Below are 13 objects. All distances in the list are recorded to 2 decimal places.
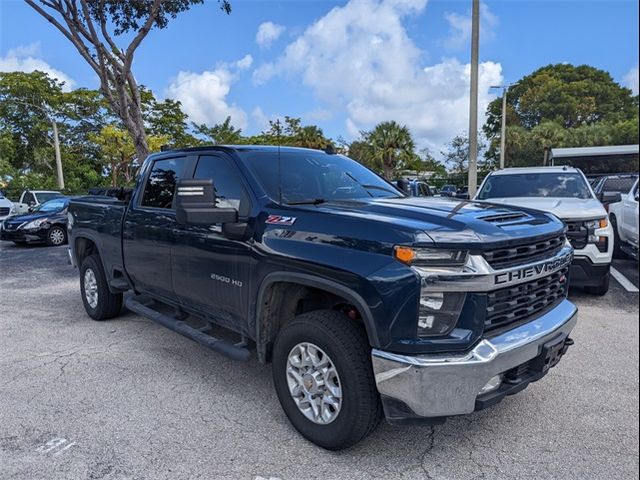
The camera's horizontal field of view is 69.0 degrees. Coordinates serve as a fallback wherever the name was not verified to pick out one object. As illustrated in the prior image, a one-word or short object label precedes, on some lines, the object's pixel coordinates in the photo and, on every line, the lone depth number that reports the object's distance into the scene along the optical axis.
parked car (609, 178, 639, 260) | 7.74
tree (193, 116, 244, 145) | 32.12
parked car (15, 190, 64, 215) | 18.81
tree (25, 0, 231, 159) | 10.23
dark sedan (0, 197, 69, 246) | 12.78
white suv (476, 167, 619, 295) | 5.61
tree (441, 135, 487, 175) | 34.06
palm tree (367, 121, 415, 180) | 34.12
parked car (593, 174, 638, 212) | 9.20
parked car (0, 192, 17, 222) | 16.09
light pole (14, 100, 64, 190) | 25.76
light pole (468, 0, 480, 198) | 9.42
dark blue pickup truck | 2.42
